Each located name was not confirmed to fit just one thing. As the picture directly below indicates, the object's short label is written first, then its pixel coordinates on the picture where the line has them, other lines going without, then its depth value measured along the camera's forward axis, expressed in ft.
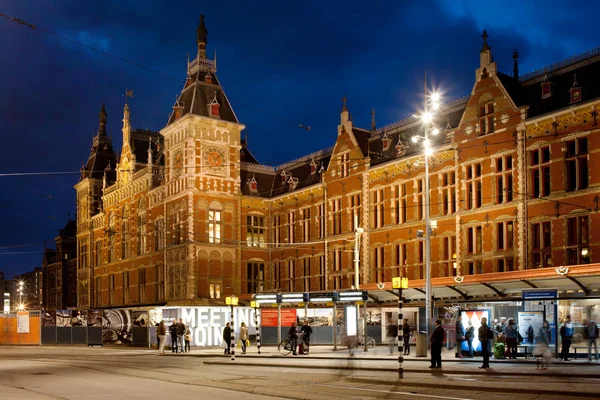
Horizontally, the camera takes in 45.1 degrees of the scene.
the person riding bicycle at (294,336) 106.83
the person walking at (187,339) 126.43
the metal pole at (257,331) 114.66
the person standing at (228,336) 112.33
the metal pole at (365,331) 109.98
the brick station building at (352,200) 117.08
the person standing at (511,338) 84.89
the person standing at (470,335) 87.60
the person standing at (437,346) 75.46
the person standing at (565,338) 82.38
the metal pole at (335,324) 113.58
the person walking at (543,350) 71.87
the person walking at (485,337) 73.41
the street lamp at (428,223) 98.22
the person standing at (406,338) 102.99
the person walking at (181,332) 125.29
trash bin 94.84
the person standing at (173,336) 124.06
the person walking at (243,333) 117.72
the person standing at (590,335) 79.71
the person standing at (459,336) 88.38
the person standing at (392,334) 104.45
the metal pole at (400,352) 68.23
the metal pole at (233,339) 98.07
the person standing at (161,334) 123.13
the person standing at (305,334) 106.73
